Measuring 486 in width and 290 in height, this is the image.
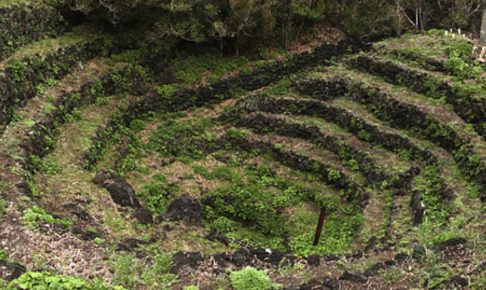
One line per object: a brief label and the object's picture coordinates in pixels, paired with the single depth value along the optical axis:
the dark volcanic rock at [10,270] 10.28
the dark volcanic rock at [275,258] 13.21
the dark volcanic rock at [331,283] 11.13
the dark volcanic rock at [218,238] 15.55
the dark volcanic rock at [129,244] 12.73
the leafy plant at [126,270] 11.14
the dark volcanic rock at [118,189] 16.23
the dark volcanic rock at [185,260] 11.98
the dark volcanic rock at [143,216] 15.20
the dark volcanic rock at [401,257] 12.46
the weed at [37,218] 12.65
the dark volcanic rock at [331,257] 13.56
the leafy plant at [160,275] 11.26
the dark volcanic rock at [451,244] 12.38
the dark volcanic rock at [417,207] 15.72
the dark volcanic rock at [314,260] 13.22
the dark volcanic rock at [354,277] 11.50
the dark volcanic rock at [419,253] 12.18
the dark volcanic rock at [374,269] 11.95
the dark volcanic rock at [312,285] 11.08
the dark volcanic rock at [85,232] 12.80
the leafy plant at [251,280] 11.15
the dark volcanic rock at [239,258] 12.60
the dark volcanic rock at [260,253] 13.34
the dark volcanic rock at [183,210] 16.38
